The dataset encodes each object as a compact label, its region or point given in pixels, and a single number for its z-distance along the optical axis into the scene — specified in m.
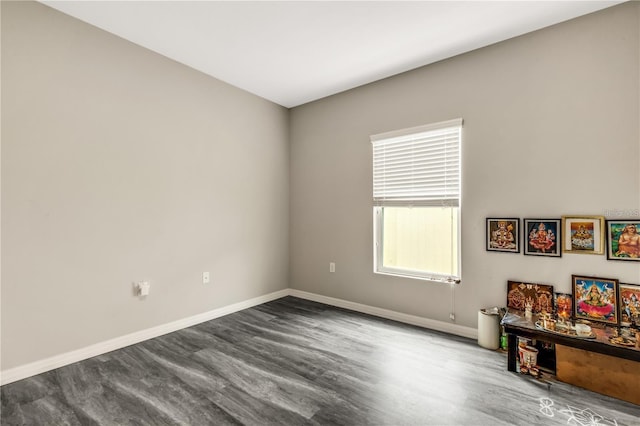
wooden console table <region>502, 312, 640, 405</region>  1.91
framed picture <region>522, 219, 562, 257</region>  2.51
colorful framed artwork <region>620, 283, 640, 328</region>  2.20
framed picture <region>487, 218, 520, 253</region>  2.69
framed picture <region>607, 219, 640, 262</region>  2.22
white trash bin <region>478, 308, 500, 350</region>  2.62
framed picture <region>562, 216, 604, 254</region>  2.34
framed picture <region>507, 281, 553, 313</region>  2.52
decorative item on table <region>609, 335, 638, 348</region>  1.93
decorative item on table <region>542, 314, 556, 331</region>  2.19
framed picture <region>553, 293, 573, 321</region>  2.43
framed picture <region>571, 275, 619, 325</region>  2.28
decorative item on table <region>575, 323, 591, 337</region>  2.08
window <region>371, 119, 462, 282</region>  3.06
